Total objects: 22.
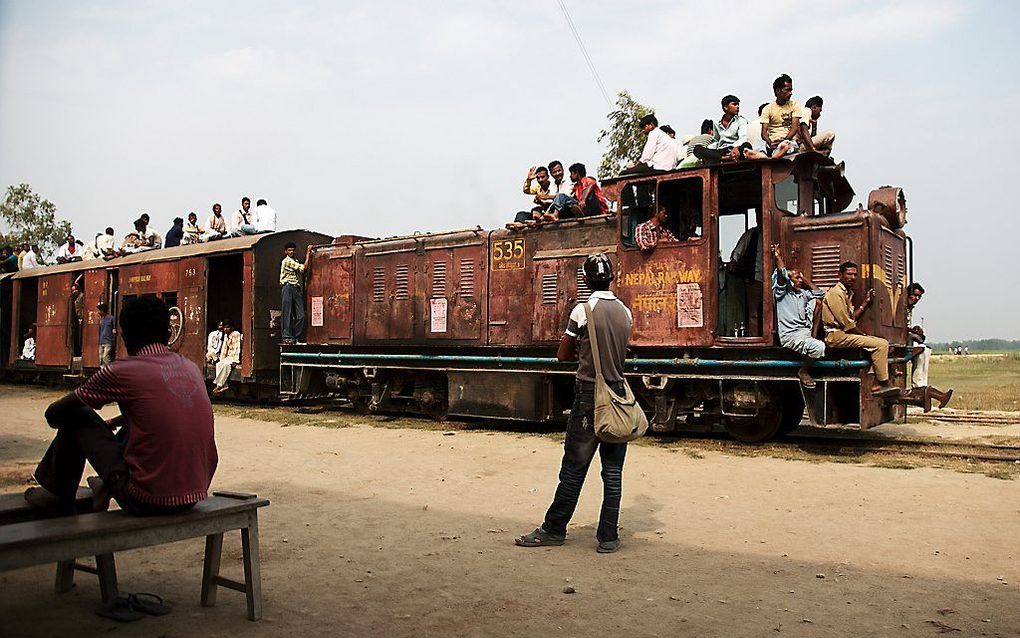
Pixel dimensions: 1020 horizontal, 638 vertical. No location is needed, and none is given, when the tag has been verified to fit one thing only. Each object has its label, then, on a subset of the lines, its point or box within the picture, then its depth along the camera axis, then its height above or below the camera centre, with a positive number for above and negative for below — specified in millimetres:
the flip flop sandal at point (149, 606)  4125 -1371
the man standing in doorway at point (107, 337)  18609 +32
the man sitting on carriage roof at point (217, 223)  20125 +2859
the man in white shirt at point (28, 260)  25391 +2431
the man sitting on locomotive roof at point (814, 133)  10406 +2730
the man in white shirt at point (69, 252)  24891 +2739
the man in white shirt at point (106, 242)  22191 +2668
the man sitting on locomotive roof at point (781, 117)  10547 +2940
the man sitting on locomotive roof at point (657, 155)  11156 +2563
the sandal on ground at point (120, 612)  4004 -1365
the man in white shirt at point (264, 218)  18672 +2777
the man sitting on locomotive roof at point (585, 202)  12531 +2134
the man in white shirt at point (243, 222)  18672 +2751
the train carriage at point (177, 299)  16078 +925
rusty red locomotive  10078 +527
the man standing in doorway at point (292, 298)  15570 +793
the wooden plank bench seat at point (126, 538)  3375 -905
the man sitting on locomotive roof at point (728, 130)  10867 +2856
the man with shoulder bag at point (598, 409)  5500 -464
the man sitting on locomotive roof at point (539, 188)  13141 +2485
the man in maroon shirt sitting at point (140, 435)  3926 -477
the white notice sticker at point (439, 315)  13711 +421
